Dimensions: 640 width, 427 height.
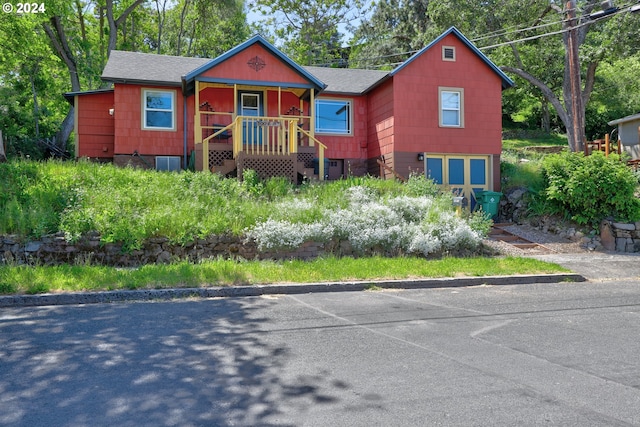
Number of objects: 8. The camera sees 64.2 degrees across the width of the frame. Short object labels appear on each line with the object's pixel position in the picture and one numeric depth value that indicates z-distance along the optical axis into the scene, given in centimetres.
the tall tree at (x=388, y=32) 4078
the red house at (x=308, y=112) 1781
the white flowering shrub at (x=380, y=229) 1125
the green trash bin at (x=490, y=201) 1788
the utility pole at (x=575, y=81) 1673
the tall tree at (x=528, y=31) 2483
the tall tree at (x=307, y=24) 3703
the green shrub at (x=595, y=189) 1481
